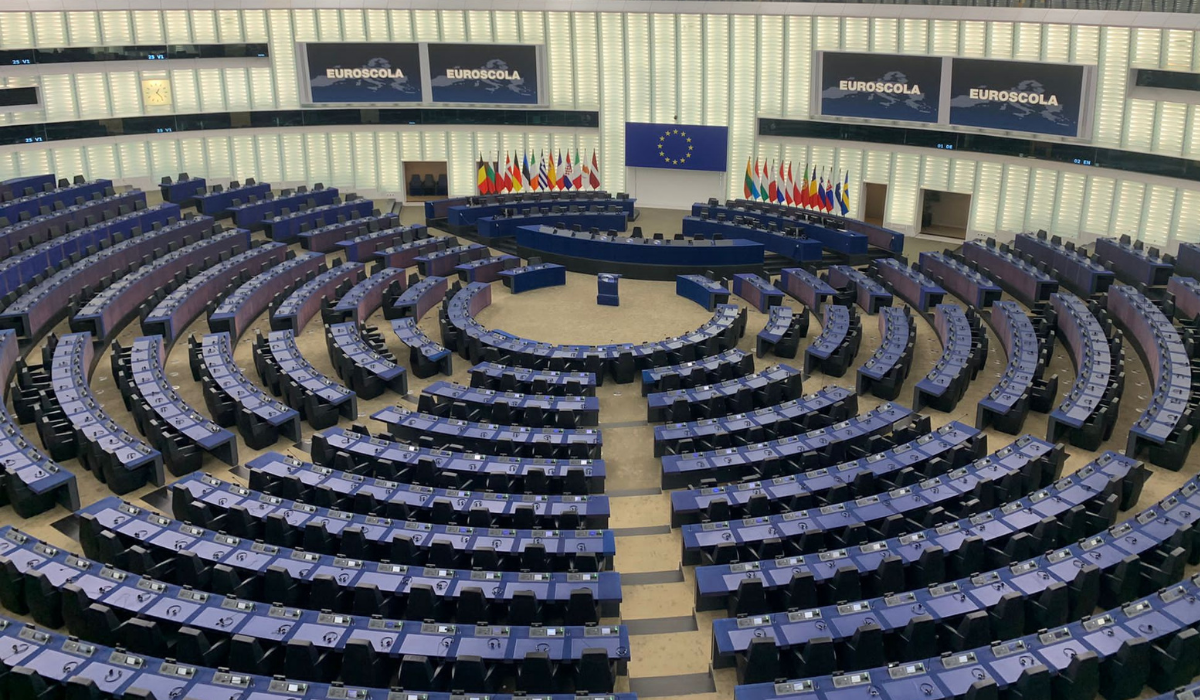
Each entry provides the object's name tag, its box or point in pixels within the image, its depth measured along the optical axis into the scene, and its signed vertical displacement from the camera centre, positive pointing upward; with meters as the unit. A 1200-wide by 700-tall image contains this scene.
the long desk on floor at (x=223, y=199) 36.88 -2.81
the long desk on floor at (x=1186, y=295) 26.64 -4.79
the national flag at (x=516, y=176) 42.03 -2.37
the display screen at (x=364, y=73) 40.44 +1.77
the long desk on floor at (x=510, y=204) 38.66 -3.29
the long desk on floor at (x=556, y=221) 37.56 -3.81
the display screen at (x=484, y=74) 40.84 +1.69
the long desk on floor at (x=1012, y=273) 29.59 -4.72
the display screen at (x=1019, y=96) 33.25 +0.49
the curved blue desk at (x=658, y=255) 33.91 -4.55
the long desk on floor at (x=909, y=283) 29.81 -5.00
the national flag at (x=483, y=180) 42.28 -2.53
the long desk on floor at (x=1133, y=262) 29.36 -4.37
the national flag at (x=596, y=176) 42.59 -2.44
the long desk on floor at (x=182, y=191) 37.81 -2.54
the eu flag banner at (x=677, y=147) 41.06 -1.25
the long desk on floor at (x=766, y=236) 34.97 -4.18
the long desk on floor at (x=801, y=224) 35.03 -3.83
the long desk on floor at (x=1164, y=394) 20.31 -5.85
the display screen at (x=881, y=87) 35.88 +0.92
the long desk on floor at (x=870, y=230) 34.81 -3.98
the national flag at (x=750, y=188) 40.12 -2.82
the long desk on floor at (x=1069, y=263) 29.52 -4.46
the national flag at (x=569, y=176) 42.31 -2.41
